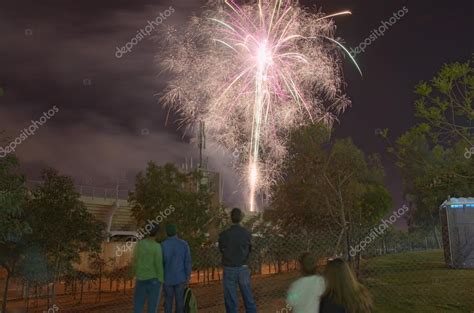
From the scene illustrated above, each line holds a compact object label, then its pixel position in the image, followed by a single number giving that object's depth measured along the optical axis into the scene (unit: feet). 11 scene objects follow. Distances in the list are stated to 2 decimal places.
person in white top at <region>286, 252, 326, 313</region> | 16.93
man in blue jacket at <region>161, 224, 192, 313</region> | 25.43
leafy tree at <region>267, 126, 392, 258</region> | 54.85
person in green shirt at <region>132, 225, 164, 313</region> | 25.31
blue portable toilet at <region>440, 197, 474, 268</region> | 62.85
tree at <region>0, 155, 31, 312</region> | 36.17
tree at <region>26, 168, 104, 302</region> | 50.60
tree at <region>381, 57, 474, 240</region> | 30.66
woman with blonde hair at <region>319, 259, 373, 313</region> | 15.79
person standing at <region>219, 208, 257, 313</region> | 25.26
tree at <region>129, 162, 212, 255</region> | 77.46
